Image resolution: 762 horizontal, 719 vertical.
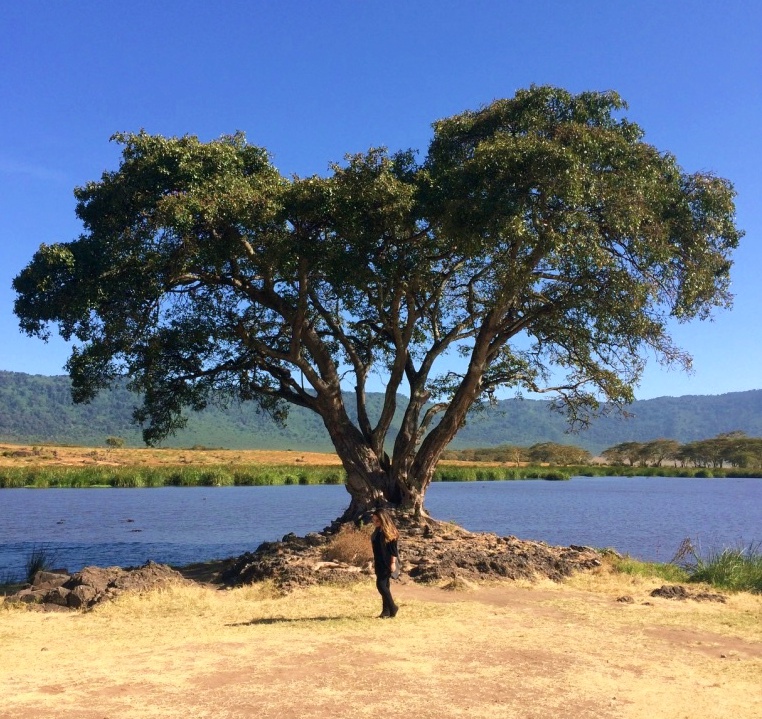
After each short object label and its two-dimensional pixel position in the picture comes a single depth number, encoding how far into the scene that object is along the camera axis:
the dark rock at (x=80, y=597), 13.89
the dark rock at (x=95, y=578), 14.66
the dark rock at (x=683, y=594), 14.97
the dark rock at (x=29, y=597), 14.27
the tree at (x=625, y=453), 129.75
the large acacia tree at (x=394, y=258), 16.41
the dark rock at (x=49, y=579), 15.42
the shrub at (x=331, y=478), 68.69
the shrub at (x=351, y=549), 16.88
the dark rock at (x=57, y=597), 14.09
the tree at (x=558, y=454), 127.62
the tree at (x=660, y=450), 126.56
